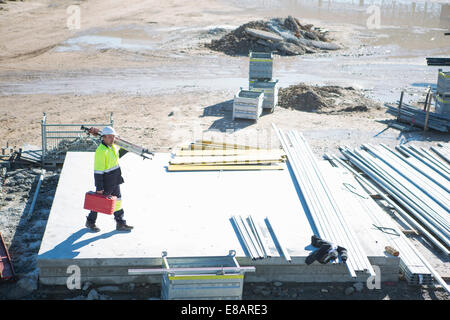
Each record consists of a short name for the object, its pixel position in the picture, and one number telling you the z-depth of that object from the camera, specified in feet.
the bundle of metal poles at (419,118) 60.44
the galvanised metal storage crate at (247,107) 62.13
